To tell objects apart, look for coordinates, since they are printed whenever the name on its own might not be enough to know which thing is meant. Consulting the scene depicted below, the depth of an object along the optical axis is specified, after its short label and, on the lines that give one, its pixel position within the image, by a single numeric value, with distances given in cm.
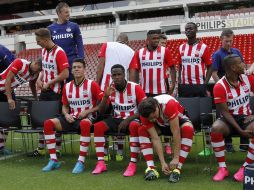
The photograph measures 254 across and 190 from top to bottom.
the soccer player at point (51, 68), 549
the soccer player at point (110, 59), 557
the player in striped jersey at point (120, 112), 457
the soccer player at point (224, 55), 548
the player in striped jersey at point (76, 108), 499
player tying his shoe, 406
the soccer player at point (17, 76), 577
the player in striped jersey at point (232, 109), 411
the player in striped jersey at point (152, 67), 547
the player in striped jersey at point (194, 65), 559
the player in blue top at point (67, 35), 600
